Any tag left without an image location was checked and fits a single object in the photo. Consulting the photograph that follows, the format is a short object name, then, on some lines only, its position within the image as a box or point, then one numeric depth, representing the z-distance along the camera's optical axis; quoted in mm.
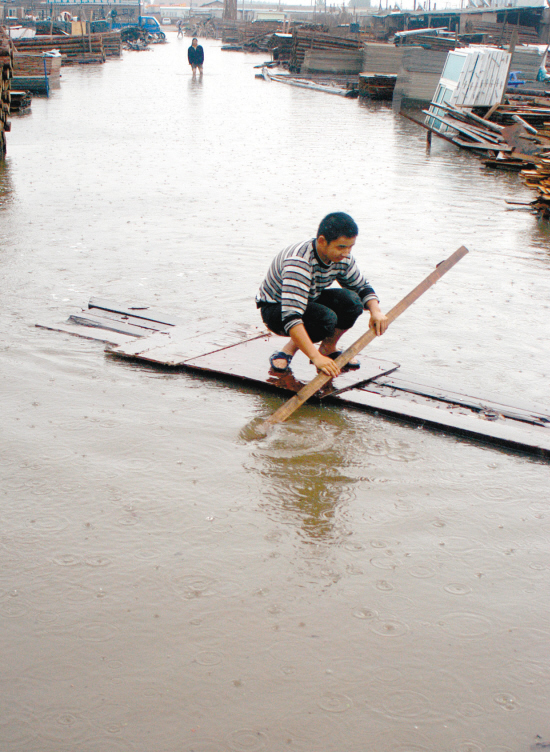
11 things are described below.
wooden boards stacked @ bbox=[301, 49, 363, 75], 34344
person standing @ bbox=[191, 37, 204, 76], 29964
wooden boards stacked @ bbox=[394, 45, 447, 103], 23953
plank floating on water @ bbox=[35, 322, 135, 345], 5125
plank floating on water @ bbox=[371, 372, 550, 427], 4188
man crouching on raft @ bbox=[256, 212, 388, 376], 3840
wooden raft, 4051
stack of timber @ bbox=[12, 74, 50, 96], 21812
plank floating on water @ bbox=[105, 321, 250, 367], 4773
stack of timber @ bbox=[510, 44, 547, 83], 27266
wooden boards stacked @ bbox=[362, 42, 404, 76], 30547
